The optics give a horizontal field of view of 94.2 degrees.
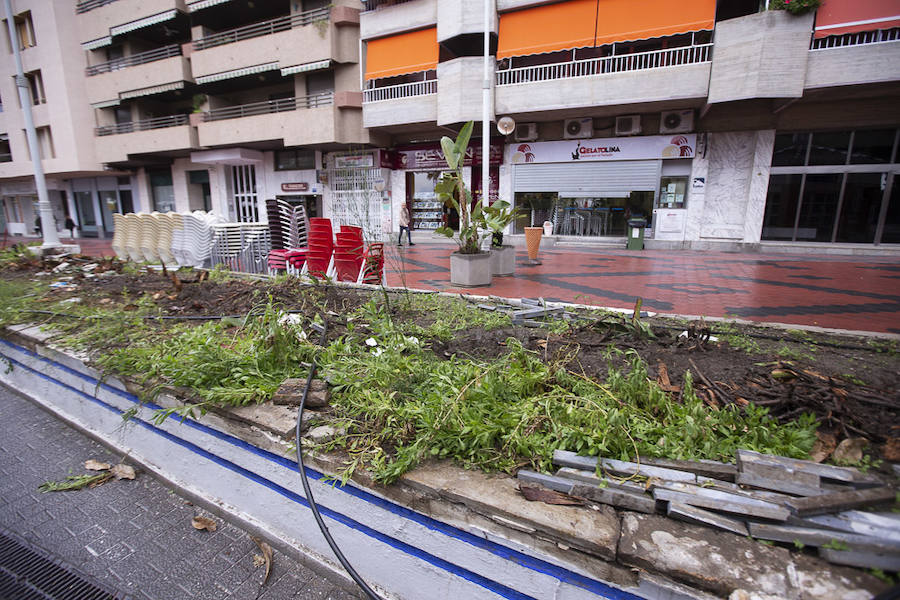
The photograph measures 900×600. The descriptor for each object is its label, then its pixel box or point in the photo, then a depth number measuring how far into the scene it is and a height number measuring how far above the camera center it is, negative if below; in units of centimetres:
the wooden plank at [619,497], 157 -107
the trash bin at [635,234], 1477 -73
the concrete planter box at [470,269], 737 -99
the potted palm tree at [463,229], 712 -29
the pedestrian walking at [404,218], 1565 -22
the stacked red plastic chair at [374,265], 636 -81
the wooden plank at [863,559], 124 -103
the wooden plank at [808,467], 161 -99
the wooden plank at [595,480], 165 -106
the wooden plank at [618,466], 170 -104
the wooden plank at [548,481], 167 -108
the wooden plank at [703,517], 145 -105
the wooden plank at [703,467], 170 -104
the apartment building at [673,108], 1170 +346
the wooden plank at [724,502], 145 -103
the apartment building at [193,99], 1847 +589
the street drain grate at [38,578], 204 -184
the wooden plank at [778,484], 158 -103
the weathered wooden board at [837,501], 143 -98
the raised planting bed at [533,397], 151 -100
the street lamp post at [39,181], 1041 +77
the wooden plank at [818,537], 128 -102
